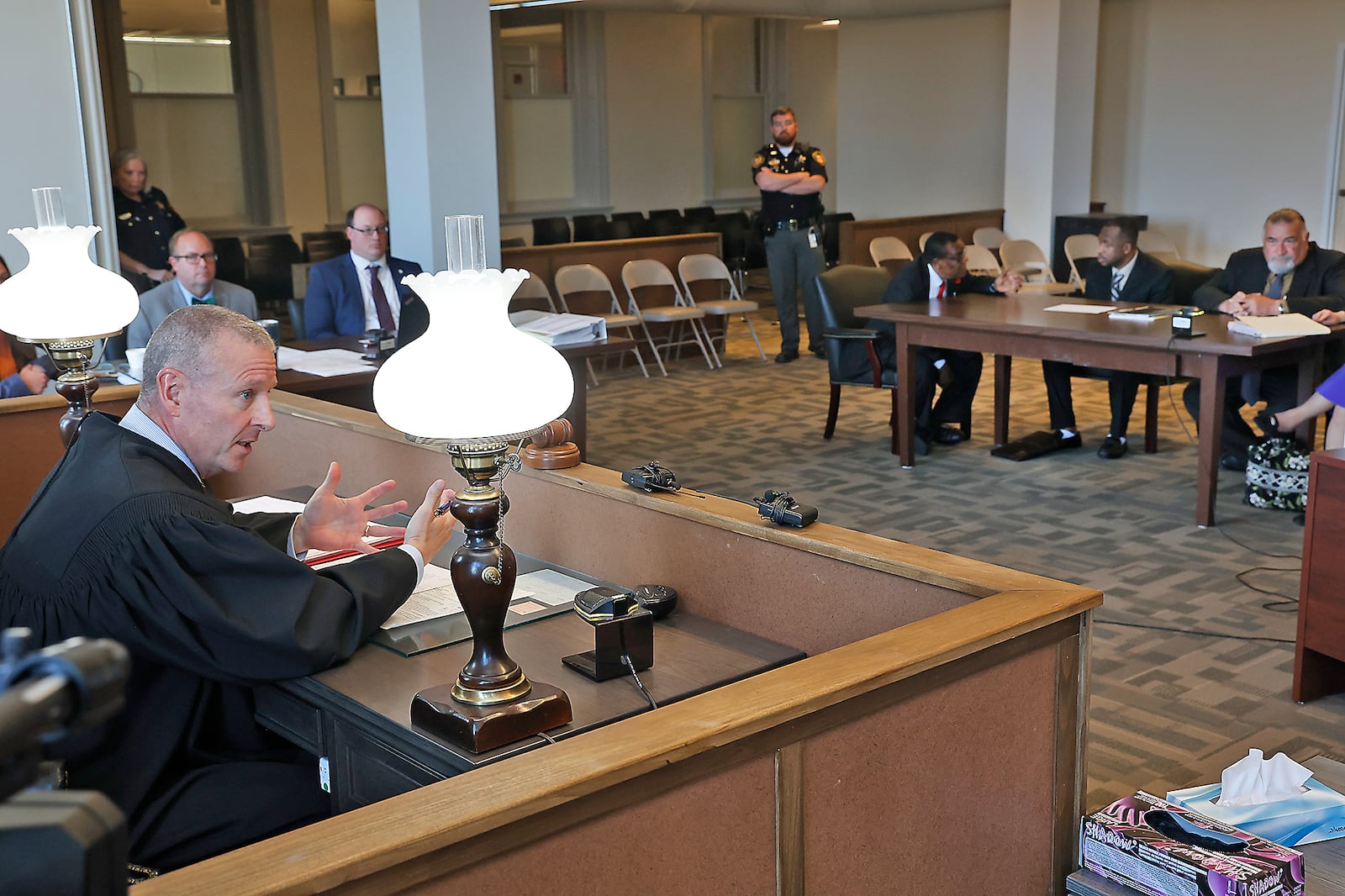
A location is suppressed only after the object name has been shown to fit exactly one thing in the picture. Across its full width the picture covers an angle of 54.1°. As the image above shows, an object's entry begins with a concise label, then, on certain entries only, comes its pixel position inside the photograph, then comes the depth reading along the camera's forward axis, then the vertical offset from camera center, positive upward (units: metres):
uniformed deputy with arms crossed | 9.91 -0.25
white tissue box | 2.20 -1.07
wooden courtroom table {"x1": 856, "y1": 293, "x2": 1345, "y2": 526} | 5.46 -0.76
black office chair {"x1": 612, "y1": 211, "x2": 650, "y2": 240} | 13.56 -0.42
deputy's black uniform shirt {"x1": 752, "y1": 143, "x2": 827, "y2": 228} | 9.98 -0.10
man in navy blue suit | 6.23 -0.47
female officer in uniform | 7.80 -0.17
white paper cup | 4.63 -0.60
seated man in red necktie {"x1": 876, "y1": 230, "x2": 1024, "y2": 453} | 7.04 -0.95
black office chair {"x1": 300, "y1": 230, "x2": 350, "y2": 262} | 11.21 -0.50
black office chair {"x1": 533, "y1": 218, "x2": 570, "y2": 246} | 12.89 -0.48
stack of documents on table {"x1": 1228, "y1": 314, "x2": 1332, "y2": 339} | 5.49 -0.65
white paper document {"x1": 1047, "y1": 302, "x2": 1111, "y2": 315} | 6.60 -0.67
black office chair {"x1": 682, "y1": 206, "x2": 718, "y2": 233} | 13.84 -0.41
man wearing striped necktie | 6.84 -0.65
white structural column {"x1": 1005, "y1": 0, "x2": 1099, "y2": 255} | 11.70 +0.54
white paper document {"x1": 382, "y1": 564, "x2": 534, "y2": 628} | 2.49 -0.81
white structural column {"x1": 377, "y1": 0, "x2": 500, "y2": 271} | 6.80 +0.34
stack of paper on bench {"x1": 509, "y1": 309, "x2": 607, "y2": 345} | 5.89 -0.66
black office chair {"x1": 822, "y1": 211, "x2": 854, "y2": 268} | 13.45 -0.59
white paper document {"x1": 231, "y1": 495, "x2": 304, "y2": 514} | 3.16 -0.77
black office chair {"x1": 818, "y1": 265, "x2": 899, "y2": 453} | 7.02 -0.82
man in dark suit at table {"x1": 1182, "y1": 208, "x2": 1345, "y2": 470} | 6.17 -0.59
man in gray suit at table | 5.52 -0.41
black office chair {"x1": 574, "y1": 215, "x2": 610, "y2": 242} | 13.13 -0.46
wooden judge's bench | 1.44 -0.74
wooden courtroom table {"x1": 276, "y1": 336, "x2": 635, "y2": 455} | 4.97 -0.76
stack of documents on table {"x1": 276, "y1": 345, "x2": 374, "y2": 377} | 5.18 -0.70
